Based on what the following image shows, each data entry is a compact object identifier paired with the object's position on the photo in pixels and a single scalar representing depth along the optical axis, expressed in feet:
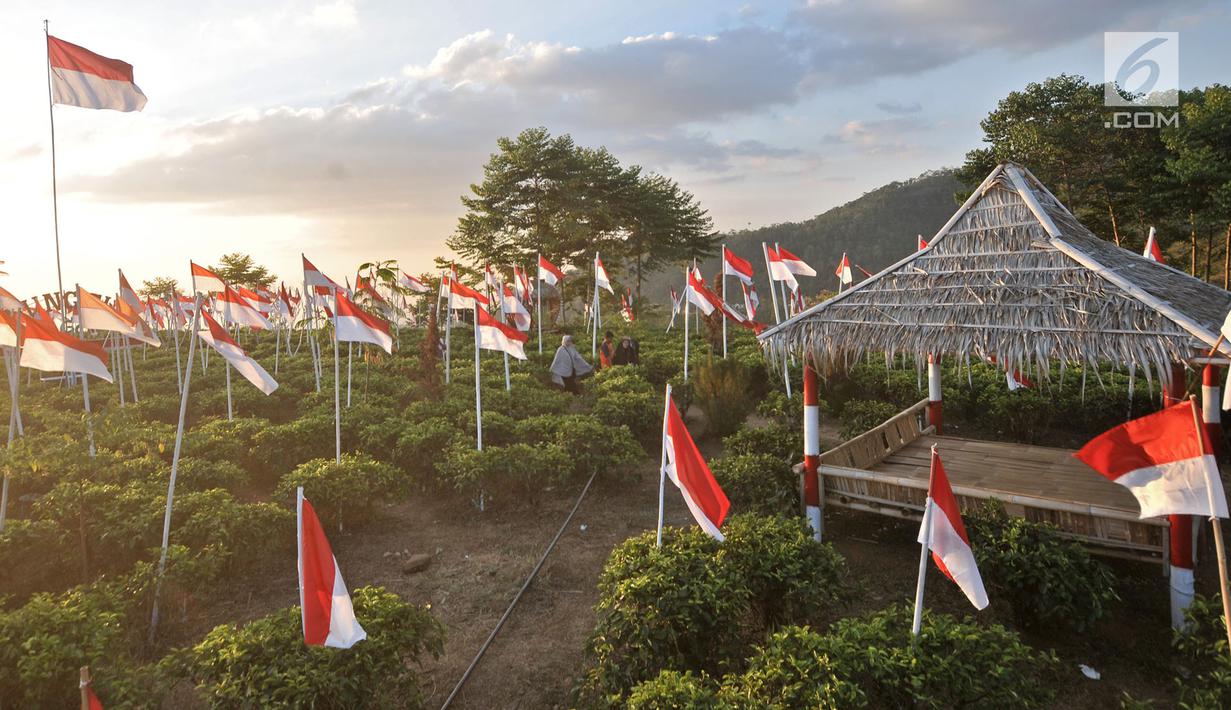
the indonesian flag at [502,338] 31.99
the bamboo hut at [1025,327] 18.56
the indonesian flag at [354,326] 31.48
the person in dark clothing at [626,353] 55.62
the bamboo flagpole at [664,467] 18.05
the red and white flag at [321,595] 12.84
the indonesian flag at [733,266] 47.42
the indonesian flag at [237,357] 24.00
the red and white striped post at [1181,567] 17.57
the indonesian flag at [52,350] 24.35
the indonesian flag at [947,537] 13.85
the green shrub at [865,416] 35.19
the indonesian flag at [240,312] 40.19
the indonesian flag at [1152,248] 35.53
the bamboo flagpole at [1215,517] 11.50
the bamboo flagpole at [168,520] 19.67
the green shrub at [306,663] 13.39
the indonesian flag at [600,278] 59.57
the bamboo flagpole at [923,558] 13.78
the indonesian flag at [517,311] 49.80
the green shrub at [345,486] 26.71
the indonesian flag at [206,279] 29.00
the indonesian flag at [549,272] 57.88
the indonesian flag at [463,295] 37.15
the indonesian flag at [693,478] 16.50
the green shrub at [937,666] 12.86
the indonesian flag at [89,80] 28.12
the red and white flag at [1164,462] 12.12
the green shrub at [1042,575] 17.89
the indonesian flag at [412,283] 73.41
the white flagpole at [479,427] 31.19
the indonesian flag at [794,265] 44.42
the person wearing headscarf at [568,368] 50.21
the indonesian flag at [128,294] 43.74
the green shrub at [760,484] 25.68
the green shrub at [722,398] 40.93
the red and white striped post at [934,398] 31.58
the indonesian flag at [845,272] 60.44
